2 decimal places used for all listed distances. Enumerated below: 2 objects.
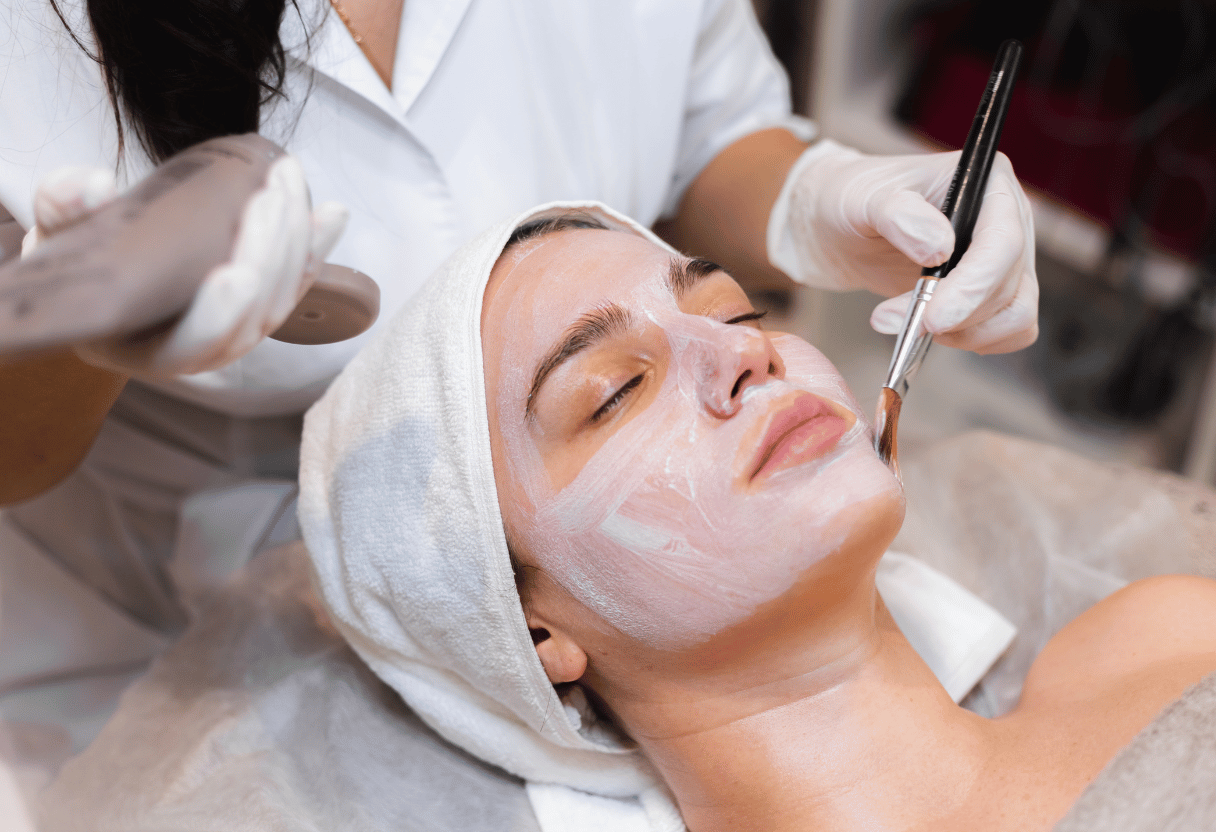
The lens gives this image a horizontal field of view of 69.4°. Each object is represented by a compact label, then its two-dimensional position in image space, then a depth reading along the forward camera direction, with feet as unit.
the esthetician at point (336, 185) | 2.74
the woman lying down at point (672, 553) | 2.40
